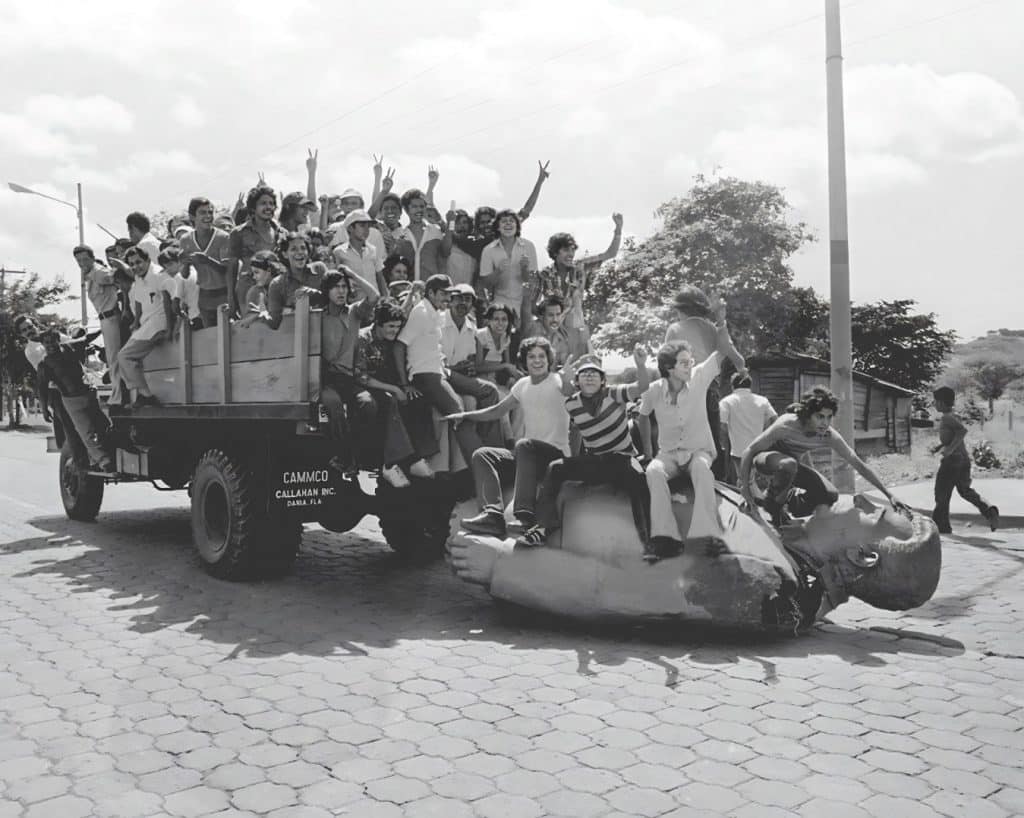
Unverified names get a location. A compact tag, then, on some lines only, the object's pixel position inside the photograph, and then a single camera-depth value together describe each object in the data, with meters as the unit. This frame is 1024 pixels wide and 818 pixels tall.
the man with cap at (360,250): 8.86
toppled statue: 5.84
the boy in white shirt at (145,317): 8.73
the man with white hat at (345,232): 9.50
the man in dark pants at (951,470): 11.31
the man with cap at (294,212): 9.28
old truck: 7.14
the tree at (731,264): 38.28
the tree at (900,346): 48.38
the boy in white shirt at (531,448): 6.42
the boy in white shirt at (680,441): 5.99
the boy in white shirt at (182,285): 8.70
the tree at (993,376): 65.33
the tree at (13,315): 41.59
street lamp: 32.56
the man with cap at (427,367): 7.34
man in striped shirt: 6.23
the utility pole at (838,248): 11.70
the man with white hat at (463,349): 7.78
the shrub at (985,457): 20.52
